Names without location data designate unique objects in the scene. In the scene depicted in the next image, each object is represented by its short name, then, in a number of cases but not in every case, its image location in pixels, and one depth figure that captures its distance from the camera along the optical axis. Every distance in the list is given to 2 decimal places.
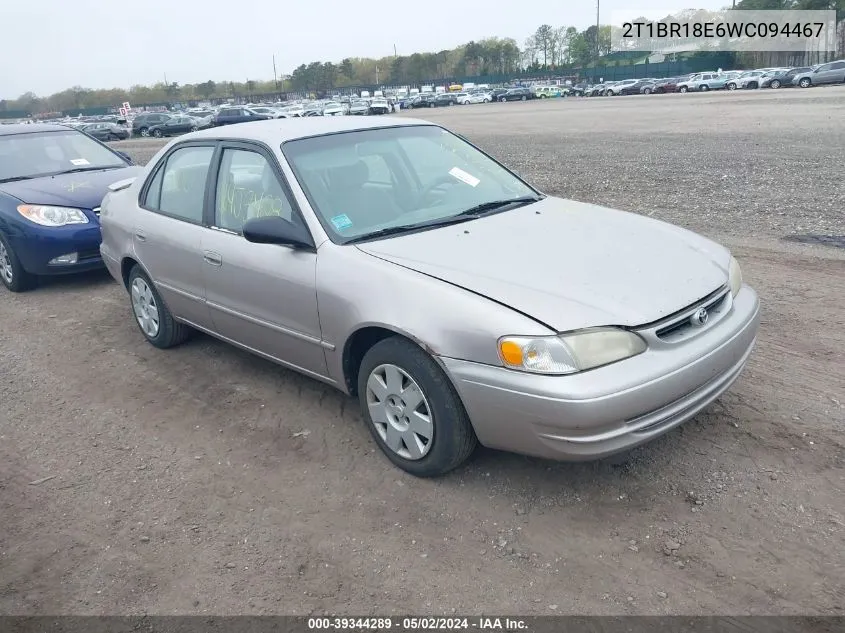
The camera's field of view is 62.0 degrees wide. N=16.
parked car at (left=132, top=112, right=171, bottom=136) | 43.28
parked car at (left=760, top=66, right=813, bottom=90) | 46.34
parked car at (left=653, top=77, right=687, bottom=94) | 57.19
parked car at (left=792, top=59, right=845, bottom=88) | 41.66
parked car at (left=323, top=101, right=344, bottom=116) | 47.68
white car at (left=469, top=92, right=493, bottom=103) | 68.06
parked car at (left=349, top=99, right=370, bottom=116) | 51.23
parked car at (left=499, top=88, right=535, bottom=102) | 67.12
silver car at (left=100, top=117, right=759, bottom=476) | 2.87
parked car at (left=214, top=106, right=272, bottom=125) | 38.85
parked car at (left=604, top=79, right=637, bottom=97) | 64.19
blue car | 6.95
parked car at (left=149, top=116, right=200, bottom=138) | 41.56
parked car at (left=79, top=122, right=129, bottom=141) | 41.34
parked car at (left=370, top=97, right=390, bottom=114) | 51.47
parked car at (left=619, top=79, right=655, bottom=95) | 60.65
